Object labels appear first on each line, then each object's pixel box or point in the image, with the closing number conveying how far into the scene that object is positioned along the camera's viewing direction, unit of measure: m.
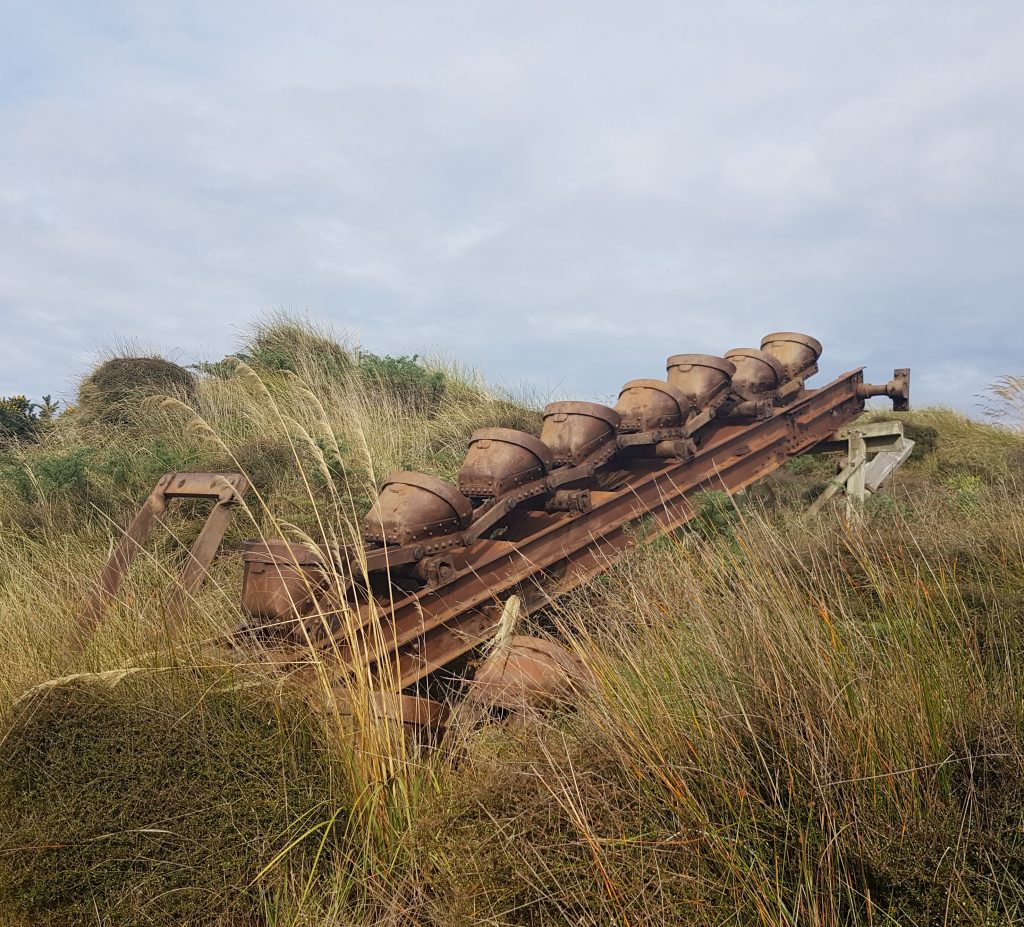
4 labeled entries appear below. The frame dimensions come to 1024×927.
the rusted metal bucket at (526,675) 3.46
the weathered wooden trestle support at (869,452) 8.30
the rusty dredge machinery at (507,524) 4.21
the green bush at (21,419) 12.12
